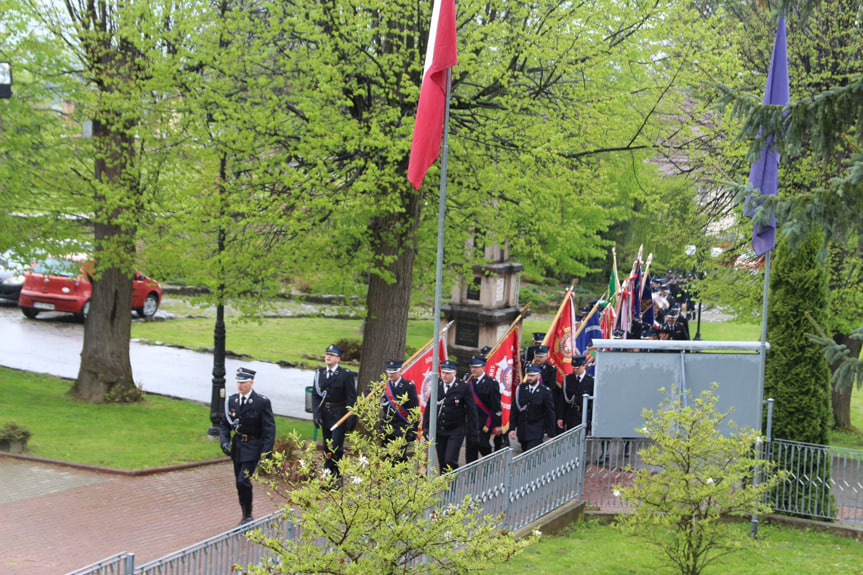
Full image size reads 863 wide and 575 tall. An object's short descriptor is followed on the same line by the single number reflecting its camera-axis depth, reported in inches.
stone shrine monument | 953.5
